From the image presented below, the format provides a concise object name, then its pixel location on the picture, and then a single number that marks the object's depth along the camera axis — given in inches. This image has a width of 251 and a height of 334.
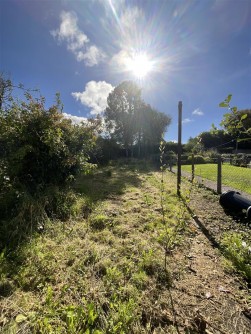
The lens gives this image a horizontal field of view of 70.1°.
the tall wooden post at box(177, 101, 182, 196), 212.5
